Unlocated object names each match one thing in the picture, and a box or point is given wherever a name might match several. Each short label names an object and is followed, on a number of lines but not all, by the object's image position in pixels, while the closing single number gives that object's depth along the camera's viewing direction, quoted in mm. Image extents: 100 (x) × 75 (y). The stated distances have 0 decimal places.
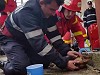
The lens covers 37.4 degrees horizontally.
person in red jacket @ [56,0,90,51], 1930
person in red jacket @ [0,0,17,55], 2437
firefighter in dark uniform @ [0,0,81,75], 1372
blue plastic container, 1203
